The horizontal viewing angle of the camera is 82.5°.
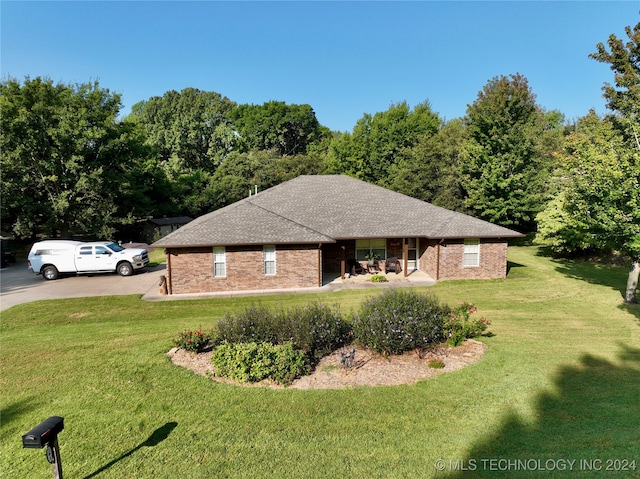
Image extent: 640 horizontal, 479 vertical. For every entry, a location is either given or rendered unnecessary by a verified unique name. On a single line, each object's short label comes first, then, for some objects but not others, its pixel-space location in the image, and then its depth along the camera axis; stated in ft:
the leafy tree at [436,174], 101.24
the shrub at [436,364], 24.44
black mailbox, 11.46
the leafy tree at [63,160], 86.12
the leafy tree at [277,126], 199.00
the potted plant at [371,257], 63.23
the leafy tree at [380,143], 140.67
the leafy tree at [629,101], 37.76
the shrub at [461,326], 27.96
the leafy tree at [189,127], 179.04
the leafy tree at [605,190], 37.50
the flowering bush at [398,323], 25.96
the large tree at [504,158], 87.76
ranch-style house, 52.19
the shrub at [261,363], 22.84
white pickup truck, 61.77
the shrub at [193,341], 27.58
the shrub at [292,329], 25.48
